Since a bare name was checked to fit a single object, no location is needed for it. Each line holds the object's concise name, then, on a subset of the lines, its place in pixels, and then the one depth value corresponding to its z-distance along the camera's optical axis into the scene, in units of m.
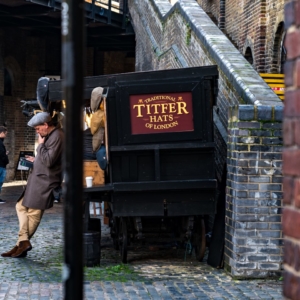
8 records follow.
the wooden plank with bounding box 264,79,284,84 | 12.37
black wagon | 7.91
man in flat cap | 8.62
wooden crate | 8.15
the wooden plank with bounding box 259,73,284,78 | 12.65
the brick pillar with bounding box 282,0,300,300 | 2.59
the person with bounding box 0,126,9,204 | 15.83
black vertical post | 2.21
